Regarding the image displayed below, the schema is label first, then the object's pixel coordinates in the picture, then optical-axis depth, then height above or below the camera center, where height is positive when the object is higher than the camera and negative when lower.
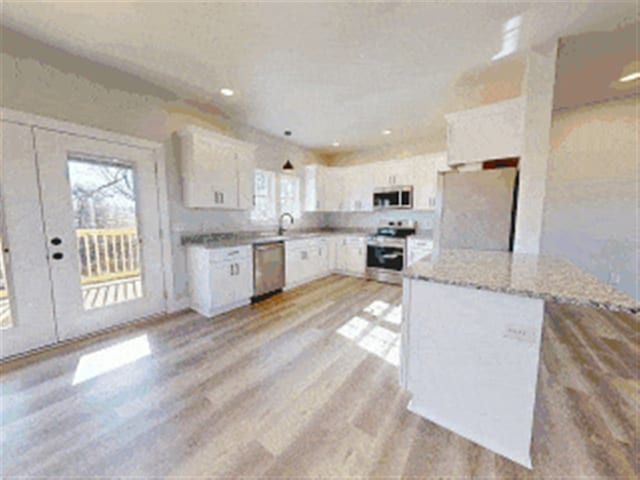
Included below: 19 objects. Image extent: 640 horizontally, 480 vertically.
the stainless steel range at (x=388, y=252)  4.34 -0.61
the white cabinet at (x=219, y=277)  3.04 -0.78
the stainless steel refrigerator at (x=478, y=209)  2.16 +0.08
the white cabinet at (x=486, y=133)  2.25 +0.82
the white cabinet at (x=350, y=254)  4.75 -0.73
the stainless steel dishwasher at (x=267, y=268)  3.54 -0.76
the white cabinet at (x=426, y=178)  4.12 +0.68
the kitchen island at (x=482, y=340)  1.22 -0.68
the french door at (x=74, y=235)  2.14 -0.18
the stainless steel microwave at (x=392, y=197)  4.40 +0.38
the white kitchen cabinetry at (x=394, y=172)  4.40 +0.84
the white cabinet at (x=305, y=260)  4.09 -0.76
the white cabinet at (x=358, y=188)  4.88 +0.60
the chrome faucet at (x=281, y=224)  4.73 -0.13
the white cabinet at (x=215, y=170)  3.07 +0.64
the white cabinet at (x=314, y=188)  5.12 +0.62
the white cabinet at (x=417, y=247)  4.06 -0.49
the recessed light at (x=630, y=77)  2.56 +1.51
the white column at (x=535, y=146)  2.12 +0.63
